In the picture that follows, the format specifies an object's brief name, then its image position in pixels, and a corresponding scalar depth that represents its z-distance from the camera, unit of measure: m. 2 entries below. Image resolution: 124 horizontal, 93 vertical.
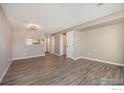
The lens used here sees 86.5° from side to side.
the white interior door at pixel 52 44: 6.33
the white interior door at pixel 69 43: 4.21
